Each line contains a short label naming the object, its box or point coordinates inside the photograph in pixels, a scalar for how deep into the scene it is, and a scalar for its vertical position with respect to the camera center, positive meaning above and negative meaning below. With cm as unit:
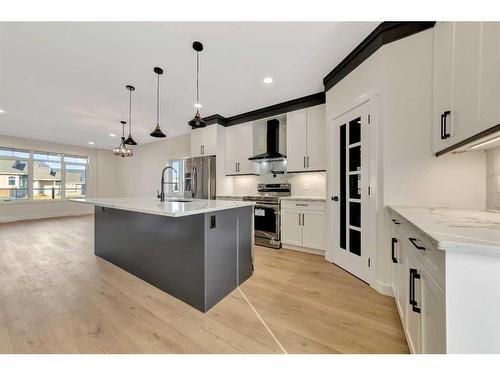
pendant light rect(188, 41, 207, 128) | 212 +158
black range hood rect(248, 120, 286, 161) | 395 +100
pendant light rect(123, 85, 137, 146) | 303 +158
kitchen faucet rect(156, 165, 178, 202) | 243 -10
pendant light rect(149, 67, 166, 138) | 259 +159
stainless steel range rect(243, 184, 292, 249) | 345 -62
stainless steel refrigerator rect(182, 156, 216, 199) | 440 +24
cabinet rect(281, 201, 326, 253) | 306 -63
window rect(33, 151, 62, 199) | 634 +37
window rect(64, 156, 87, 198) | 698 +41
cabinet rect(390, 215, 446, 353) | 81 -56
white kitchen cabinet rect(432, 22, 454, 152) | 147 +91
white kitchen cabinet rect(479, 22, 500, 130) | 99 +63
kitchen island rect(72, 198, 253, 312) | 170 -64
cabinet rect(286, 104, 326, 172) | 329 +86
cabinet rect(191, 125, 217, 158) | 437 +110
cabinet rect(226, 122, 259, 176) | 416 +84
